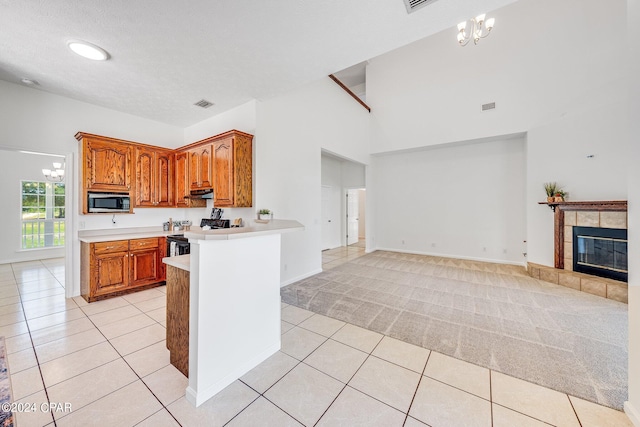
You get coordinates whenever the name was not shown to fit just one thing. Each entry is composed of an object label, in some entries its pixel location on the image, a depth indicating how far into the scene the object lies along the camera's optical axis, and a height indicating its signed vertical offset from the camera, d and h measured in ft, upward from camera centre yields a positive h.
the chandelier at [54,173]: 19.94 +3.49
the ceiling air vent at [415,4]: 5.86 +5.36
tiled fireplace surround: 11.45 -1.84
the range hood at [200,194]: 13.21 +1.09
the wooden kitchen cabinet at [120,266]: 10.96 -2.73
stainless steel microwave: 11.64 +0.57
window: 19.30 -0.07
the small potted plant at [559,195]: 13.98 +1.02
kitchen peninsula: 5.29 -2.41
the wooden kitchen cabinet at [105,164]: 11.30 +2.54
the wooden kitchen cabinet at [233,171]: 10.84 +2.04
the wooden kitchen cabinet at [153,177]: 13.00 +2.11
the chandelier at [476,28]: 13.48 +11.49
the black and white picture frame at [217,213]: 13.04 -0.02
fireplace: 11.80 -2.18
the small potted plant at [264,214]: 11.07 -0.07
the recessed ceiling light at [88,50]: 7.38 +5.45
